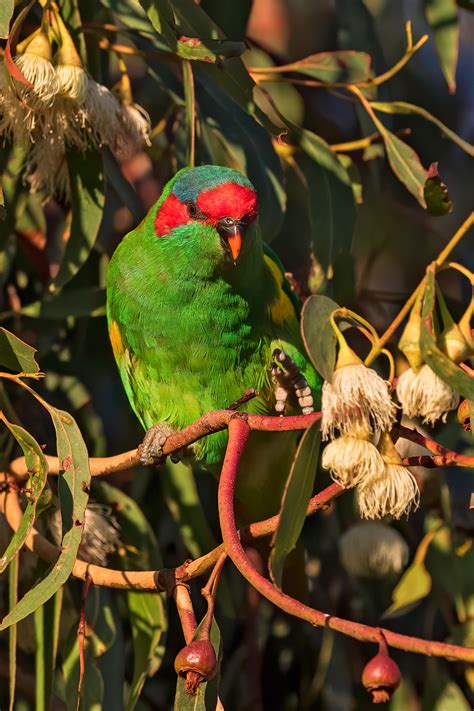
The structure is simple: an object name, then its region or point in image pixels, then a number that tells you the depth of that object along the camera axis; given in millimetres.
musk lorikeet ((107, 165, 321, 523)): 4469
